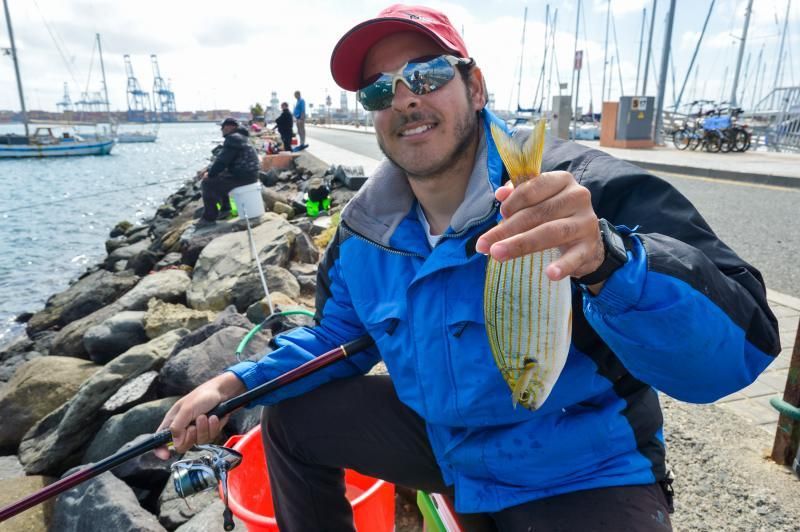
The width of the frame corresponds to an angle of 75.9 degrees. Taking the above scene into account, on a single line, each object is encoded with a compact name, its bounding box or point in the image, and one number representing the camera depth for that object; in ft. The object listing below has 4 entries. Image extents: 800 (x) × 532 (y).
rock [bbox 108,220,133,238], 51.03
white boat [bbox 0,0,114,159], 134.10
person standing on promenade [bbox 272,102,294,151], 59.62
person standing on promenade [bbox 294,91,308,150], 67.25
